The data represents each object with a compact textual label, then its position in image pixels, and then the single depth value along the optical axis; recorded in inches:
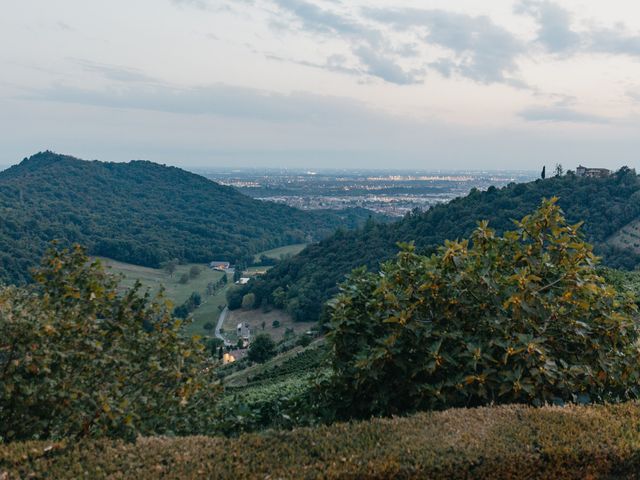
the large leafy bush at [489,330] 201.6
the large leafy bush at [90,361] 169.5
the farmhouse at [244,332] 2642.7
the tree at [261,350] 1854.1
